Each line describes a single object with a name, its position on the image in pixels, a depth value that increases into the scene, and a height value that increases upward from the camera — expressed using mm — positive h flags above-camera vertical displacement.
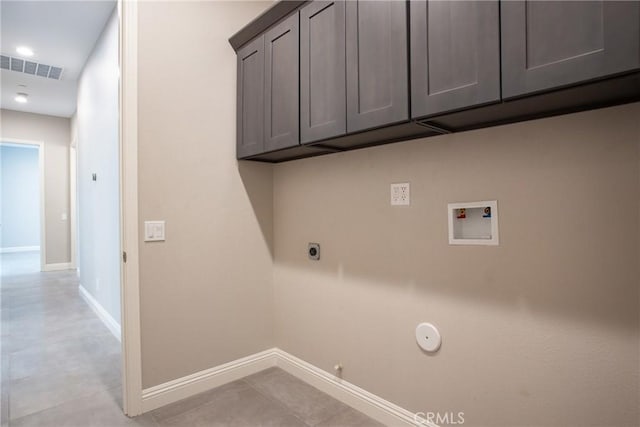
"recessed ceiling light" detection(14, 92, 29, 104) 5133 +1799
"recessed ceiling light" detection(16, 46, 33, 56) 3793 +1840
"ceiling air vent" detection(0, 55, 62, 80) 4074 +1841
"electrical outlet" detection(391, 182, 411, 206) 1741 +91
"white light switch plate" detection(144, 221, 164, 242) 1973 -100
